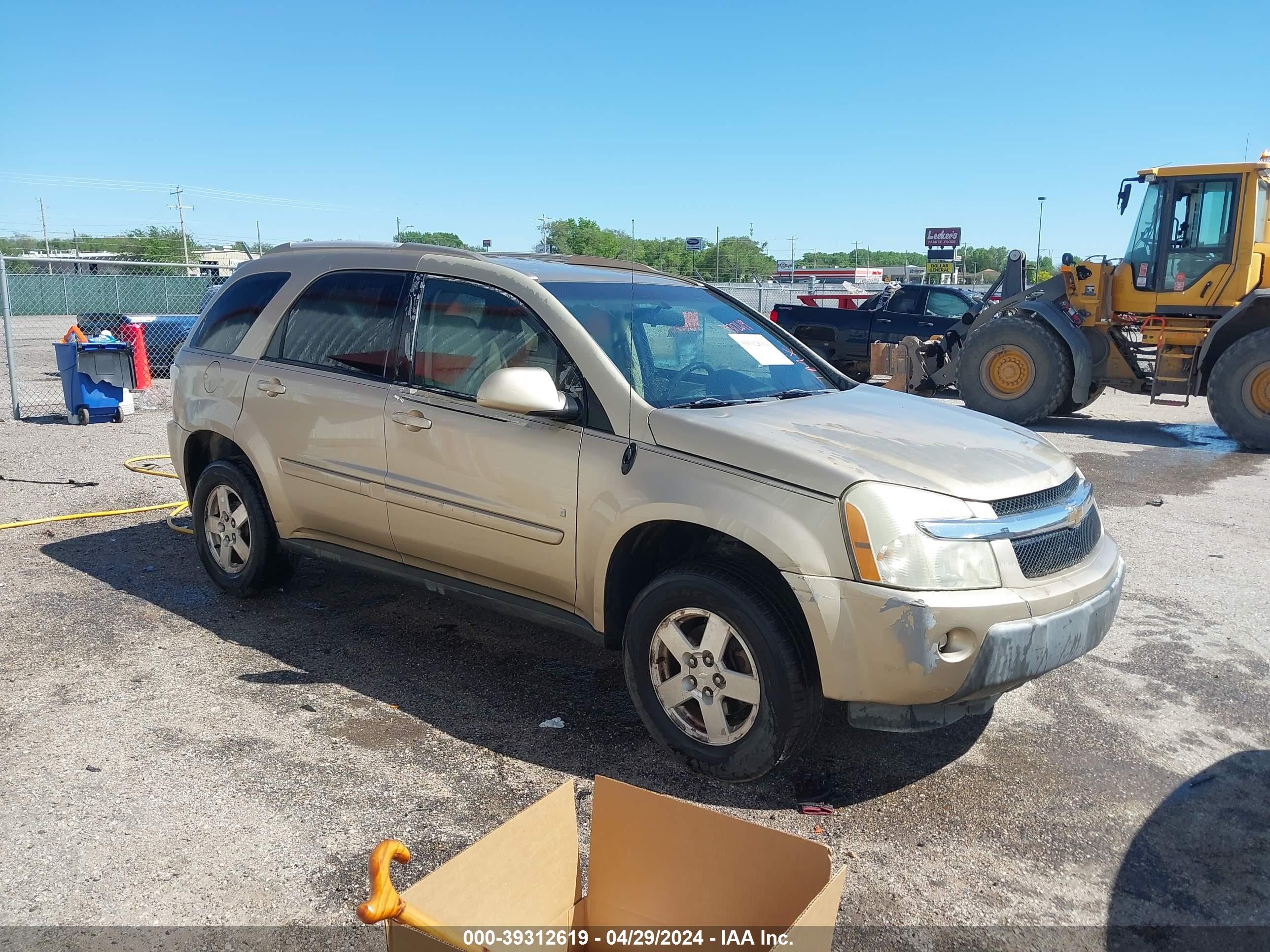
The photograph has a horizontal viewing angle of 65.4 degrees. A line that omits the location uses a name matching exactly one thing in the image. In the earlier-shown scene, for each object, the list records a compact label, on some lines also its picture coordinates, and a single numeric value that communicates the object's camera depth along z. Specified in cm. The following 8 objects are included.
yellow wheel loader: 1159
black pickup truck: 1667
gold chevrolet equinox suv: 333
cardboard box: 209
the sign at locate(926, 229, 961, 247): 7288
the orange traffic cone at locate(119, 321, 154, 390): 1444
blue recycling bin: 1177
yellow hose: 711
